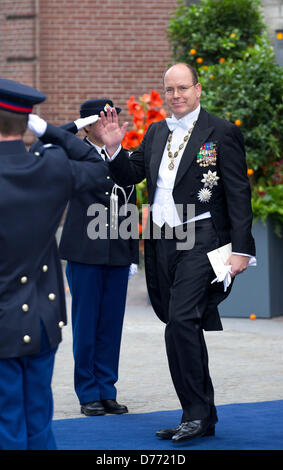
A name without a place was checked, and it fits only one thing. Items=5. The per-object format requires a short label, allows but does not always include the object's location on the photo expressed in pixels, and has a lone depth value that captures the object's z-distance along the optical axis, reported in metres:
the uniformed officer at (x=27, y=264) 6.64
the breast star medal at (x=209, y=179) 9.92
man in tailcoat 9.70
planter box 18.66
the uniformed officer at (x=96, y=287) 11.26
